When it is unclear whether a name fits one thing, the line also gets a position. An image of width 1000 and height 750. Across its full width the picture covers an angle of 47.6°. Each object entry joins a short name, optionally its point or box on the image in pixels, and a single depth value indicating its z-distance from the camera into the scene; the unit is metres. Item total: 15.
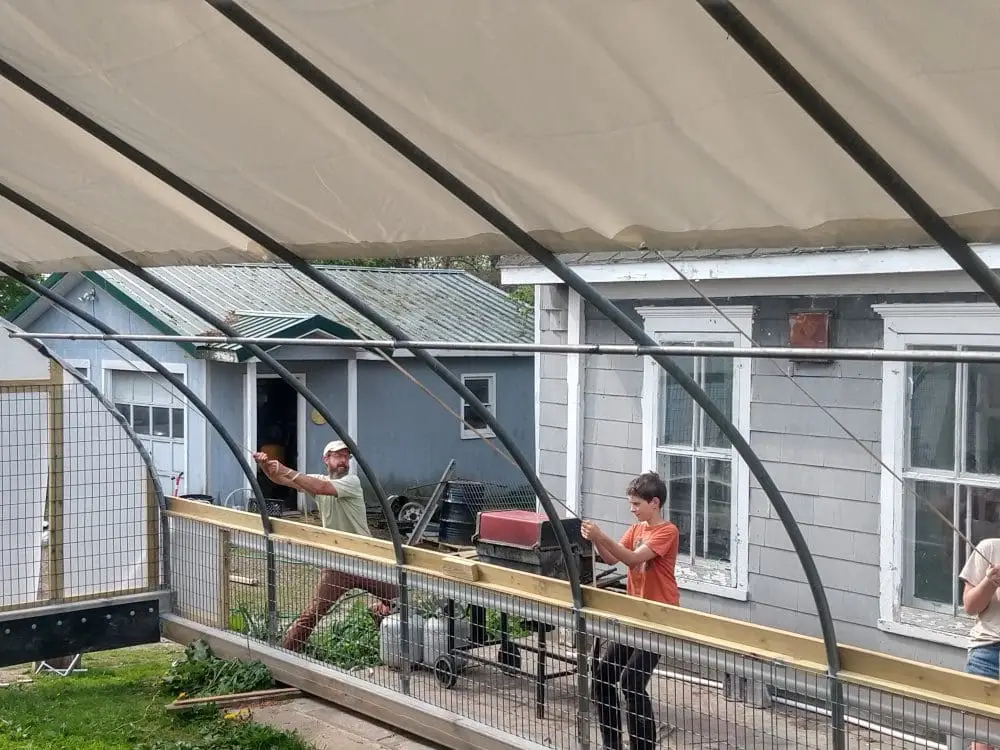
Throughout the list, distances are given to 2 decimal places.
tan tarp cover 2.90
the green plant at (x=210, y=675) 7.44
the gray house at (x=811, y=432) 6.59
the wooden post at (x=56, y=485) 7.87
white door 16.19
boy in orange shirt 5.41
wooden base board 6.04
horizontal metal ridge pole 3.32
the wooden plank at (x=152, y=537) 8.40
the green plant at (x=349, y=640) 7.28
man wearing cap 7.05
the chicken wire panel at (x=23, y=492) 7.68
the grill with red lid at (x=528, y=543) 6.29
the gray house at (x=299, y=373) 15.77
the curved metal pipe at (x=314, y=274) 4.99
